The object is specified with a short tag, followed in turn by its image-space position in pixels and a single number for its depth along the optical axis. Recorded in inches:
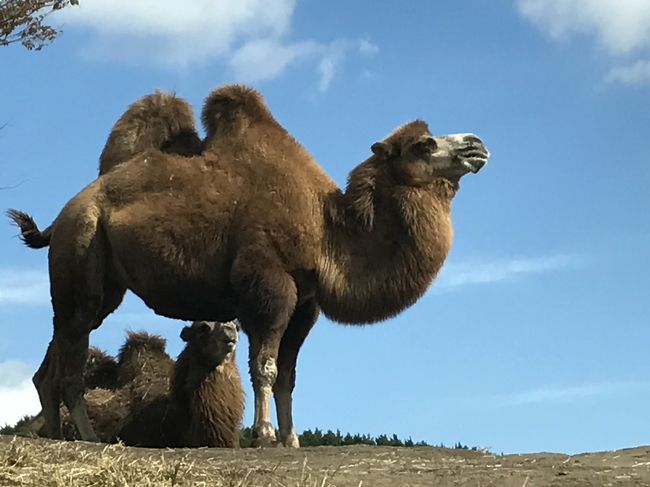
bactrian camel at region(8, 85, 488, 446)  362.3
